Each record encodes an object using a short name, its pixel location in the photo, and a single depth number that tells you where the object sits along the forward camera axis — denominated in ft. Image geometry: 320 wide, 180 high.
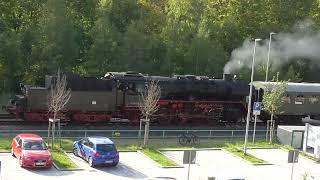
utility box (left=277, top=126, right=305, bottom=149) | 113.91
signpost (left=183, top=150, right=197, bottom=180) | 72.20
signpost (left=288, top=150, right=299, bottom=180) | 81.20
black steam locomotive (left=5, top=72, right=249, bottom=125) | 118.52
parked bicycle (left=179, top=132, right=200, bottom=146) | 109.40
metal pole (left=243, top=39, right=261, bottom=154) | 102.89
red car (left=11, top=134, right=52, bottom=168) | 83.71
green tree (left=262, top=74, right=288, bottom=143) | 117.19
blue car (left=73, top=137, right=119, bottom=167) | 88.12
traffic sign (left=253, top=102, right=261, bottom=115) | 109.91
